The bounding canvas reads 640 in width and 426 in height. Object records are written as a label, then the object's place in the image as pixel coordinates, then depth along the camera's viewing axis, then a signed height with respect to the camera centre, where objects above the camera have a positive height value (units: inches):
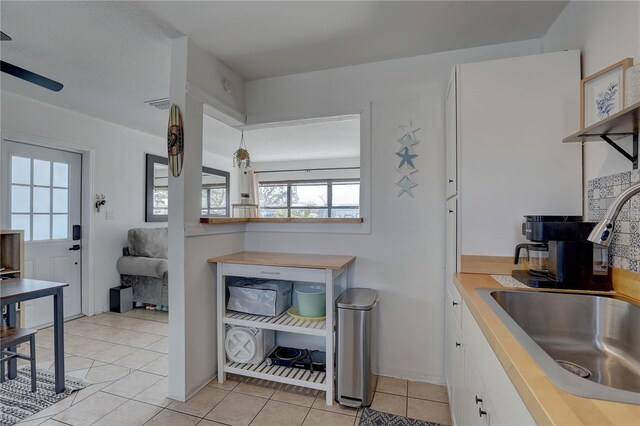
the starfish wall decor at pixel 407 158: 87.3 +16.8
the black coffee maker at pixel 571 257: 50.1 -7.0
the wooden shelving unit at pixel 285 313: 76.0 -27.6
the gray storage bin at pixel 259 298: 86.4 -25.0
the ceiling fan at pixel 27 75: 62.7 +30.8
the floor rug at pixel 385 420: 67.5 -47.6
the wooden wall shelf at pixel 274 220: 86.2 -1.9
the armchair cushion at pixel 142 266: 141.9 -26.2
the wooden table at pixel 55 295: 72.7 -20.8
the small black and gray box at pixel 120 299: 145.7 -42.9
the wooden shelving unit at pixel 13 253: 104.7 -14.8
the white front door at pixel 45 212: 117.6 -0.1
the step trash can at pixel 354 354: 73.5 -34.8
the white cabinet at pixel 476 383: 28.3 -21.7
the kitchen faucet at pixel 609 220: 33.3 -0.4
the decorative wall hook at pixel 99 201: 141.4 +5.5
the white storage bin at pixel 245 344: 86.0 -38.2
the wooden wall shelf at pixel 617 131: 39.4 +13.3
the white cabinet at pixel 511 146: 60.6 +14.8
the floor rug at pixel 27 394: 70.7 -48.1
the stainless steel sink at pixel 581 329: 36.6 -16.6
